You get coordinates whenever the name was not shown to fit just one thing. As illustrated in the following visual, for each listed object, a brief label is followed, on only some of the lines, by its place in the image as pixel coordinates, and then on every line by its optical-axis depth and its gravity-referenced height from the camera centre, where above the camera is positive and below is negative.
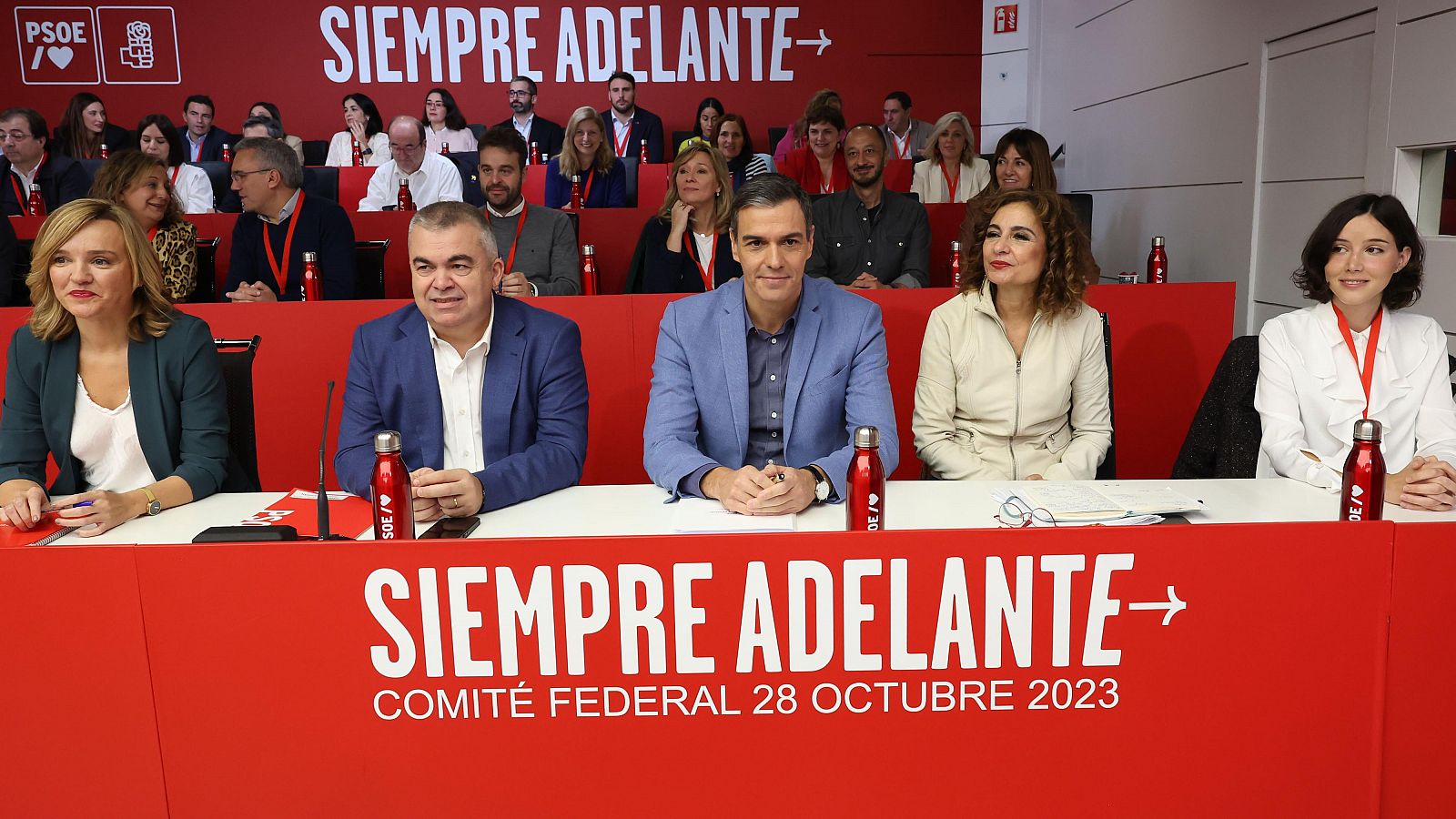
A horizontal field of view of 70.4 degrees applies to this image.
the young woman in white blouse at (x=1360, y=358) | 2.29 -0.25
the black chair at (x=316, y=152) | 8.77 +0.96
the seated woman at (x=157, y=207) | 3.74 +0.23
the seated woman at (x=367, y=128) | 7.65 +1.02
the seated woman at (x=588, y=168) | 5.89 +0.53
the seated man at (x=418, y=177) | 5.84 +0.49
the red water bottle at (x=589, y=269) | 4.27 -0.04
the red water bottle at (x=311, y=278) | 3.71 -0.04
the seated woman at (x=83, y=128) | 7.07 +0.97
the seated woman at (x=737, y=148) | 6.77 +0.72
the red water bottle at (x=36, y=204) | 5.61 +0.37
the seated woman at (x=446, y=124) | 7.92 +1.06
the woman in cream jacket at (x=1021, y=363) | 2.52 -0.27
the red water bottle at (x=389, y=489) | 1.58 -0.34
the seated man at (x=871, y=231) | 4.60 +0.10
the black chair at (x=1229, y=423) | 2.44 -0.42
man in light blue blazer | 2.22 -0.23
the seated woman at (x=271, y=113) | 8.04 +1.21
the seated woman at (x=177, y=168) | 6.01 +0.58
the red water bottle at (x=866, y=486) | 1.58 -0.36
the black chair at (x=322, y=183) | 6.31 +0.50
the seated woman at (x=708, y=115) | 7.99 +1.10
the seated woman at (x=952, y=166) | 6.48 +0.54
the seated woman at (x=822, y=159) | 5.96 +0.57
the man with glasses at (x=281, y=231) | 4.05 +0.14
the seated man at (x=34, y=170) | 5.60 +0.56
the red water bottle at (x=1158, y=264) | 3.97 -0.06
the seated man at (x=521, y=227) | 4.26 +0.14
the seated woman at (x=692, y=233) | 4.18 +0.10
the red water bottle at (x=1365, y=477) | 1.60 -0.36
